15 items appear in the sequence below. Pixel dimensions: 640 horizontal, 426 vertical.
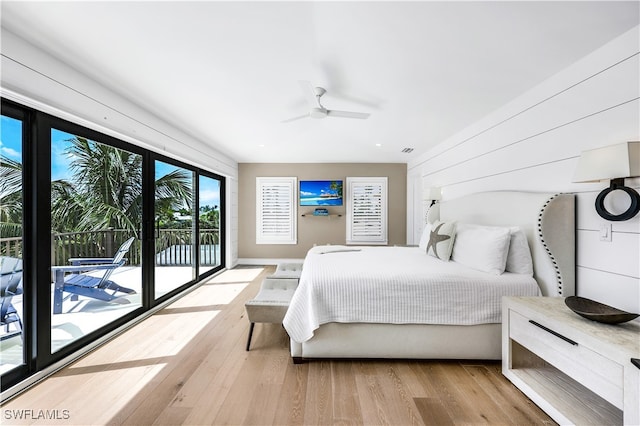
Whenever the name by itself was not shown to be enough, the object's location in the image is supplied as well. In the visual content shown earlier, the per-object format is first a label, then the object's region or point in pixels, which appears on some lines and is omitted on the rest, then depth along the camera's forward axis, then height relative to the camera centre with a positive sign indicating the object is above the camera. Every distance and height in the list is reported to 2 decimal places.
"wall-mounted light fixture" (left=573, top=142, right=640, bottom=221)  1.57 +0.27
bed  2.09 -0.76
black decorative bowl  1.46 -0.58
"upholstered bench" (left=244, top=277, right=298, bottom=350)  2.35 -0.85
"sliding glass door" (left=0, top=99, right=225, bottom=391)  1.86 -0.21
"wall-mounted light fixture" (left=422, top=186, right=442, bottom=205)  4.16 +0.29
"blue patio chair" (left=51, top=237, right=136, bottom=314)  2.23 -0.63
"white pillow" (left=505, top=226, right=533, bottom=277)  2.27 -0.36
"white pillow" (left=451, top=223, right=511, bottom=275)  2.27 -0.32
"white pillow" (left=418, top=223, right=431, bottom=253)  3.49 -0.35
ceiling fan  2.29 +1.03
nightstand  1.25 -0.81
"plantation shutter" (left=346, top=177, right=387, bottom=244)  6.09 +0.05
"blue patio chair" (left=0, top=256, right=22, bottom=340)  1.80 -0.53
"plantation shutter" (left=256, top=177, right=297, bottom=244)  6.10 +0.05
